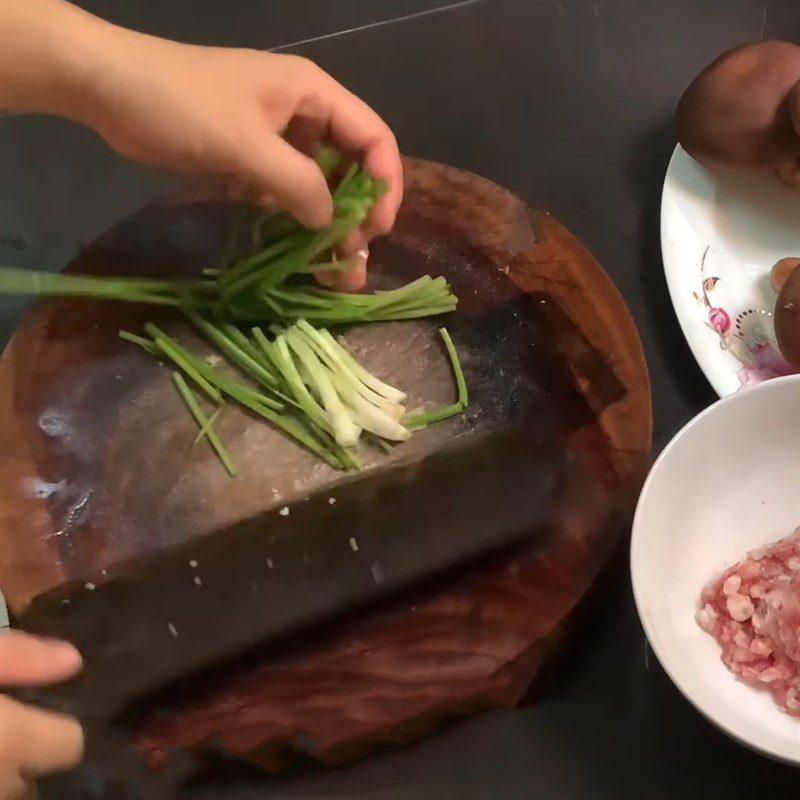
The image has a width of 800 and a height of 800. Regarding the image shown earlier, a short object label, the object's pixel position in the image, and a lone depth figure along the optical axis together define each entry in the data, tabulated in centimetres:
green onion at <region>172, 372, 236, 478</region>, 84
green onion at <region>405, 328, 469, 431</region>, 87
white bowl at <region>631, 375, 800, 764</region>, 77
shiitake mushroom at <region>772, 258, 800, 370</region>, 88
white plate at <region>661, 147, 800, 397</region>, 95
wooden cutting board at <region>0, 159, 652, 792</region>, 79
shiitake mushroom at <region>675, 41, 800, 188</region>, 93
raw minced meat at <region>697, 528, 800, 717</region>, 78
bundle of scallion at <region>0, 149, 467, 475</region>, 85
